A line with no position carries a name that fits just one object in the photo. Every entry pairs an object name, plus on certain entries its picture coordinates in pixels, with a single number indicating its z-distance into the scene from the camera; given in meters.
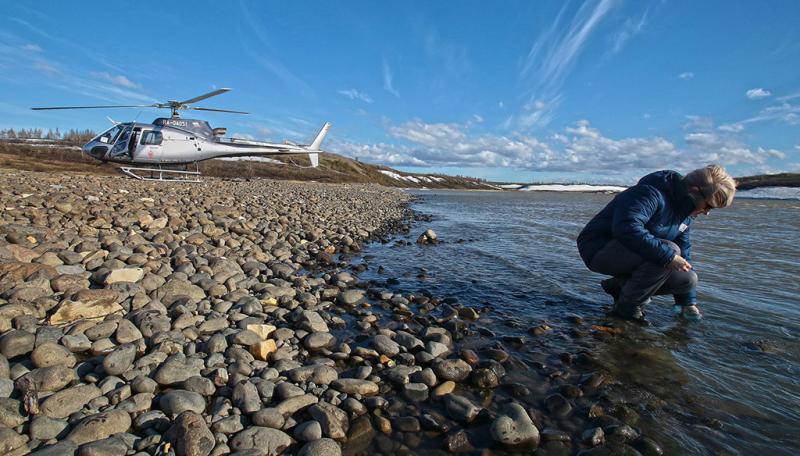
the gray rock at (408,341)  3.62
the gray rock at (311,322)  3.95
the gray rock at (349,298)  4.92
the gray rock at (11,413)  2.14
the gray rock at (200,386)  2.74
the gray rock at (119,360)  2.79
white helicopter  16.25
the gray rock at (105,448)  1.97
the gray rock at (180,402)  2.46
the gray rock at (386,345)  3.48
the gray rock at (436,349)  3.51
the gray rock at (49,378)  2.49
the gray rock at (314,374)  3.00
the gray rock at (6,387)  2.37
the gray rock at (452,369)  3.17
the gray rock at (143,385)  2.64
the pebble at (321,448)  2.21
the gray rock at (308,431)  2.38
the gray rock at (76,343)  3.07
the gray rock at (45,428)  2.11
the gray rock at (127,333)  3.28
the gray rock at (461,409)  2.65
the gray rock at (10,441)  1.96
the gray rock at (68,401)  2.30
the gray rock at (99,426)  2.12
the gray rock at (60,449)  1.92
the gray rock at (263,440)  2.23
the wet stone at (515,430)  2.40
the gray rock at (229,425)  2.35
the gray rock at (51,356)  2.76
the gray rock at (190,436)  2.10
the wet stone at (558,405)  2.77
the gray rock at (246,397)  2.57
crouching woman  3.78
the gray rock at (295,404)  2.59
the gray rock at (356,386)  2.91
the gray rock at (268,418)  2.46
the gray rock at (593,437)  2.42
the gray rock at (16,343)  2.83
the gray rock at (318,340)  3.65
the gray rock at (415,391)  2.91
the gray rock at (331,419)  2.43
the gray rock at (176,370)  2.80
